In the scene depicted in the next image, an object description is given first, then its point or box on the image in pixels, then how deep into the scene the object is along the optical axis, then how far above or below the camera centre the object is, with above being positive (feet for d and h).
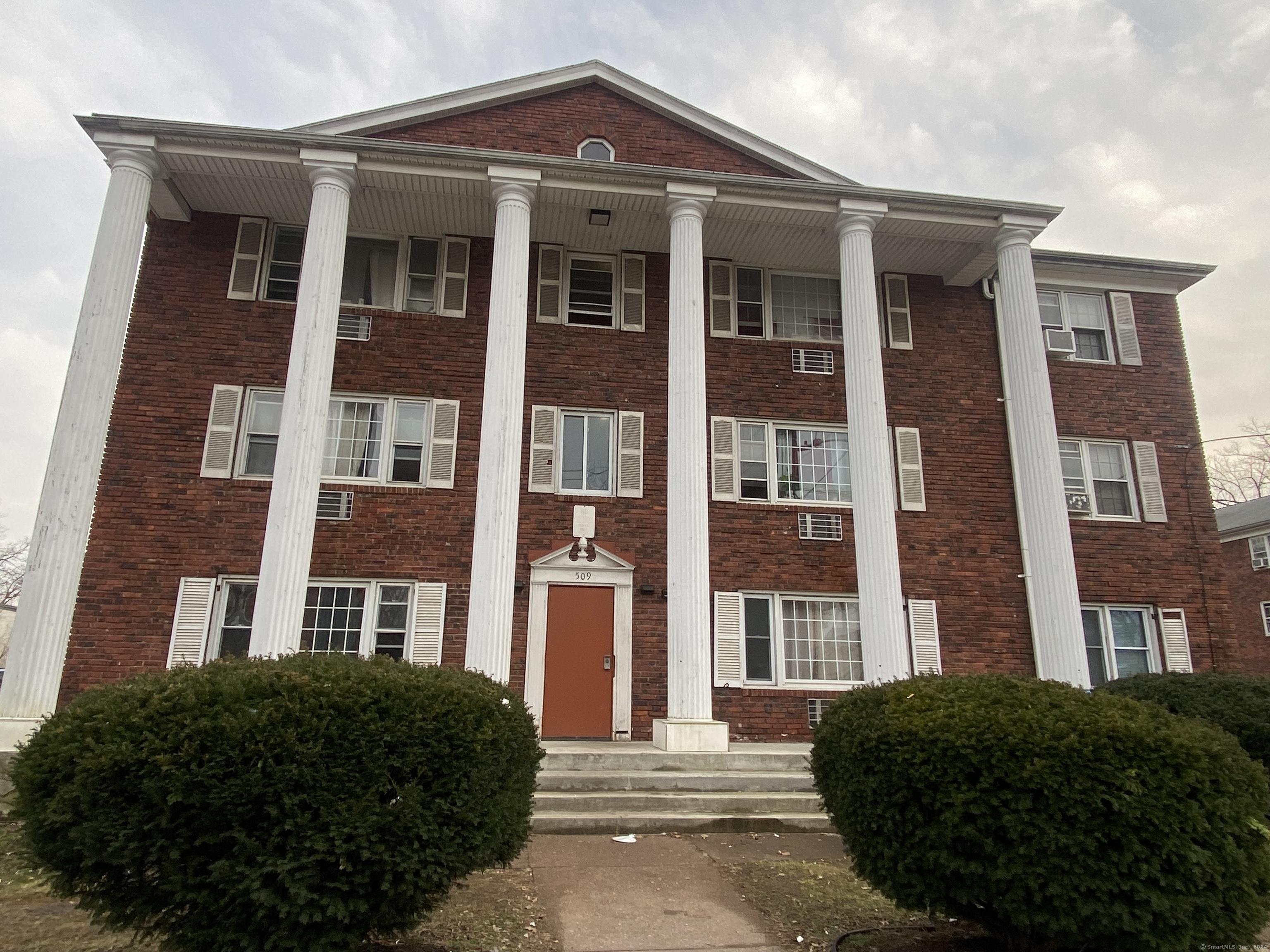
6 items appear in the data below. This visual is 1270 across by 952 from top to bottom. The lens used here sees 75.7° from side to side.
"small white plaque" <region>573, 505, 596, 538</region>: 42.73 +7.30
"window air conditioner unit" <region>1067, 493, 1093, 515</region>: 47.55 +9.55
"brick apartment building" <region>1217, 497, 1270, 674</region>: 79.36 +9.57
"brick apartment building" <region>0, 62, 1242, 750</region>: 37.19 +12.29
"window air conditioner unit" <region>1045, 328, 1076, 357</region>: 49.57 +19.52
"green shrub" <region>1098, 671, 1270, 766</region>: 26.05 -0.84
